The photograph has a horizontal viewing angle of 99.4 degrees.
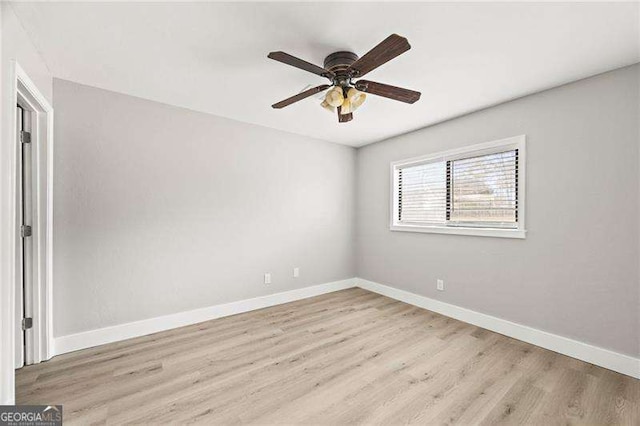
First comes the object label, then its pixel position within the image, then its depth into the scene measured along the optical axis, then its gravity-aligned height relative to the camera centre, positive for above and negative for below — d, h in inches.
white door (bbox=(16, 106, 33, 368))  85.7 -7.3
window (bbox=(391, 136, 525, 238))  111.8 +10.2
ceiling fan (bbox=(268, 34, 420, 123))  66.2 +36.7
